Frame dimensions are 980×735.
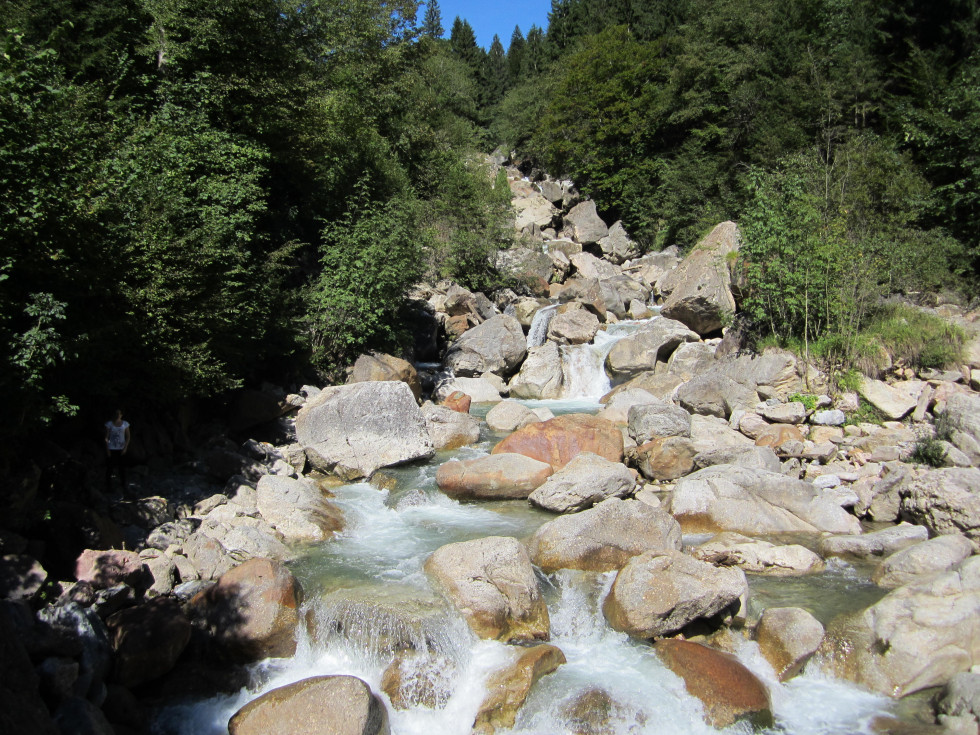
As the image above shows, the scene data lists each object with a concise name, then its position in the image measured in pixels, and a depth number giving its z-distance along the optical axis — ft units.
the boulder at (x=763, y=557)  30.42
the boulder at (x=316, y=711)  20.53
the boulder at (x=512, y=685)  21.94
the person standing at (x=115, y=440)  32.45
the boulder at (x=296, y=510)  33.58
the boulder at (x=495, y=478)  38.86
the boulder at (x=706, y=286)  67.77
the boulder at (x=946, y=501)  32.60
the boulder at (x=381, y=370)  56.29
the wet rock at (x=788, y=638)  24.04
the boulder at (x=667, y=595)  25.35
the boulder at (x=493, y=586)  25.59
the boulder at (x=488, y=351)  69.15
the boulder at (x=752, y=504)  34.78
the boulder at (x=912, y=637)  23.32
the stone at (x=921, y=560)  28.19
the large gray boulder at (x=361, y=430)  42.91
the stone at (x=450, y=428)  48.42
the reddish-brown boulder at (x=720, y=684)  21.91
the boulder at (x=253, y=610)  24.11
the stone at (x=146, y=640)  22.22
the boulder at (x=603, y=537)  29.58
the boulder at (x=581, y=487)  36.22
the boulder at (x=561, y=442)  42.37
